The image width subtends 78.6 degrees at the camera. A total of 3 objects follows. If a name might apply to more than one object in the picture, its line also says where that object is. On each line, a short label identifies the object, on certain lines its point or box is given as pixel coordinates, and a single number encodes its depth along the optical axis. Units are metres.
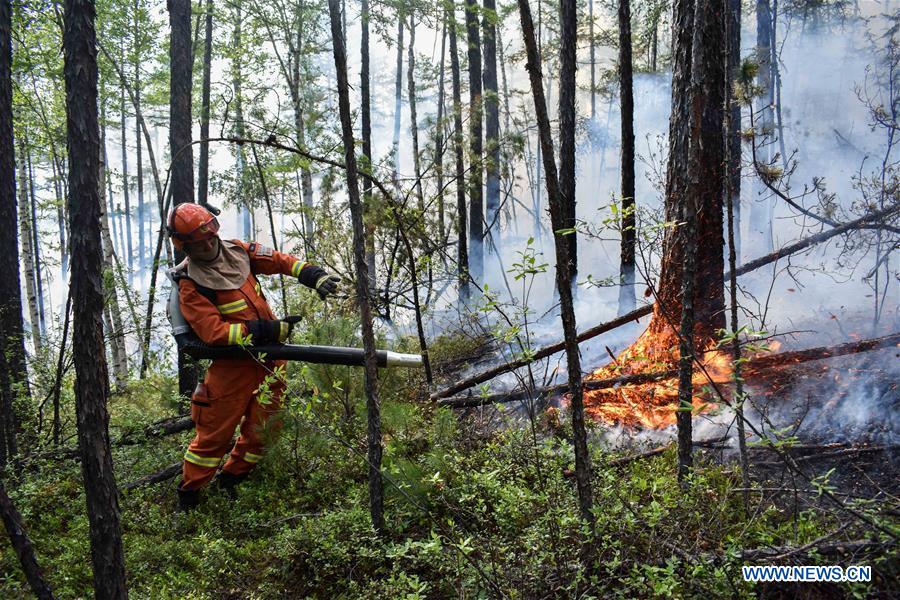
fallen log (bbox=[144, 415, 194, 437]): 5.53
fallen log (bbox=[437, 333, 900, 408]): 4.26
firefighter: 4.23
